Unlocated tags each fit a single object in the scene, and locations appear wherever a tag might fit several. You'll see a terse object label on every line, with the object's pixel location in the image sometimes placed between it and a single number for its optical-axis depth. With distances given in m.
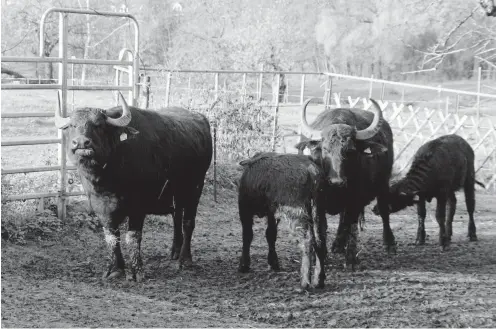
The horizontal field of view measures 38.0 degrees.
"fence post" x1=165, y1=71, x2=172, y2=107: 15.24
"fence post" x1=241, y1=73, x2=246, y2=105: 16.97
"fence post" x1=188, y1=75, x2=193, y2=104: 16.05
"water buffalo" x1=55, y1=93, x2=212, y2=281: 8.46
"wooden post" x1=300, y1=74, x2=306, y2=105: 19.05
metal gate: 10.69
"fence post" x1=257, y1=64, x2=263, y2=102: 17.81
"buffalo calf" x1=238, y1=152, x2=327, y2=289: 8.67
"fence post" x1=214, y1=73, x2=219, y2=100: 16.02
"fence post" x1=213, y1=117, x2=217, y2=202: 14.79
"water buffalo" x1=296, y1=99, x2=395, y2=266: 9.41
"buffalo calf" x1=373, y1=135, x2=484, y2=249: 11.82
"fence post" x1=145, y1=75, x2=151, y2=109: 13.93
